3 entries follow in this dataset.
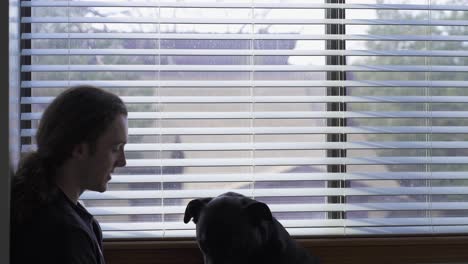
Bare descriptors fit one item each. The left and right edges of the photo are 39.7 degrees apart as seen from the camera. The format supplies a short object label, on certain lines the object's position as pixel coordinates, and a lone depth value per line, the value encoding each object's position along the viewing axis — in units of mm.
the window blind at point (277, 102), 2535
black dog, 2178
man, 1677
